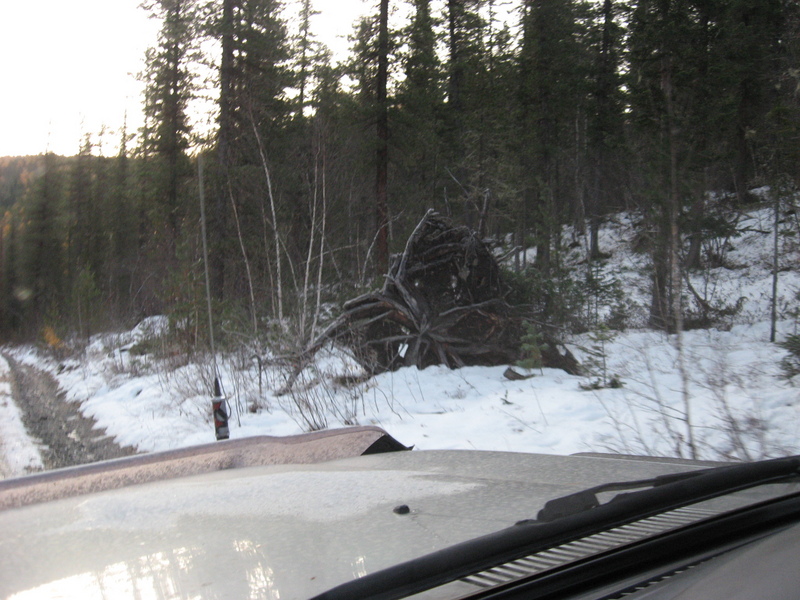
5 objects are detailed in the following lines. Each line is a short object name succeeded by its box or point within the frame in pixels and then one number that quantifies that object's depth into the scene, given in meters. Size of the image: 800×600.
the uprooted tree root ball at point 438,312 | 11.04
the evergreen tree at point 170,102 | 20.61
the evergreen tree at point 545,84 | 24.03
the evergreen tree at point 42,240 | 46.06
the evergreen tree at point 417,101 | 19.92
